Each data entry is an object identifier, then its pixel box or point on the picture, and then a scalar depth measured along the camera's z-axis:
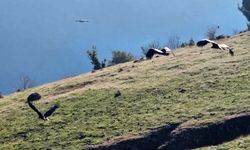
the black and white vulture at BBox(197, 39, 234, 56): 40.84
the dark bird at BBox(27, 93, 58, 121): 32.91
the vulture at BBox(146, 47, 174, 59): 44.70
